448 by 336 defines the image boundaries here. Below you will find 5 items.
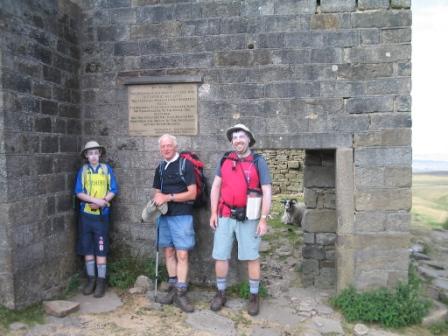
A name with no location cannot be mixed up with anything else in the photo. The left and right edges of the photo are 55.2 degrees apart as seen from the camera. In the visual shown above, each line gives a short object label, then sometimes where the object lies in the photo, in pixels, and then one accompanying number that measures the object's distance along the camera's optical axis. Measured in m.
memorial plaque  5.11
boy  4.93
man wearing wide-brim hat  4.40
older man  4.57
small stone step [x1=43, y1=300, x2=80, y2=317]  4.36
